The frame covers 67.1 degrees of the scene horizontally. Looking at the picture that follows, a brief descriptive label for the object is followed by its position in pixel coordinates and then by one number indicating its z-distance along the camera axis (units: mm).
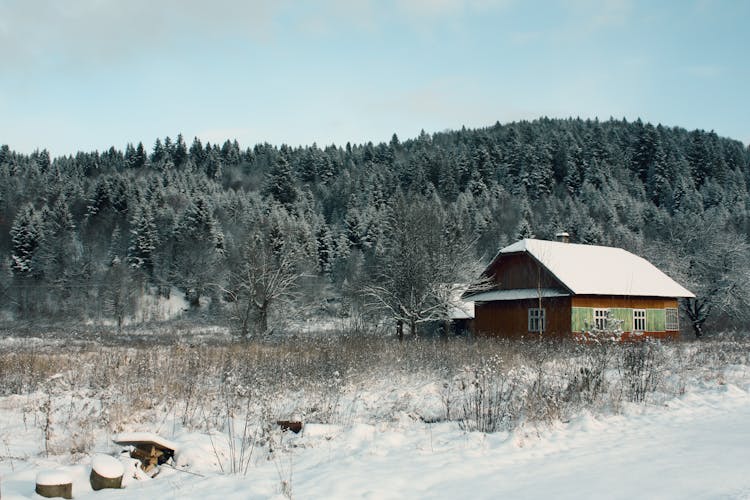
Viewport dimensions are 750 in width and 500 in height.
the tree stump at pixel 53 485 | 6105
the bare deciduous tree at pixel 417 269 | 28625
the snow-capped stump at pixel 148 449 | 7227
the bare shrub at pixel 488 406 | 9219
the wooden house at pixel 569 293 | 29453
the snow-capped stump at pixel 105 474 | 6531
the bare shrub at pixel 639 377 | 11260
